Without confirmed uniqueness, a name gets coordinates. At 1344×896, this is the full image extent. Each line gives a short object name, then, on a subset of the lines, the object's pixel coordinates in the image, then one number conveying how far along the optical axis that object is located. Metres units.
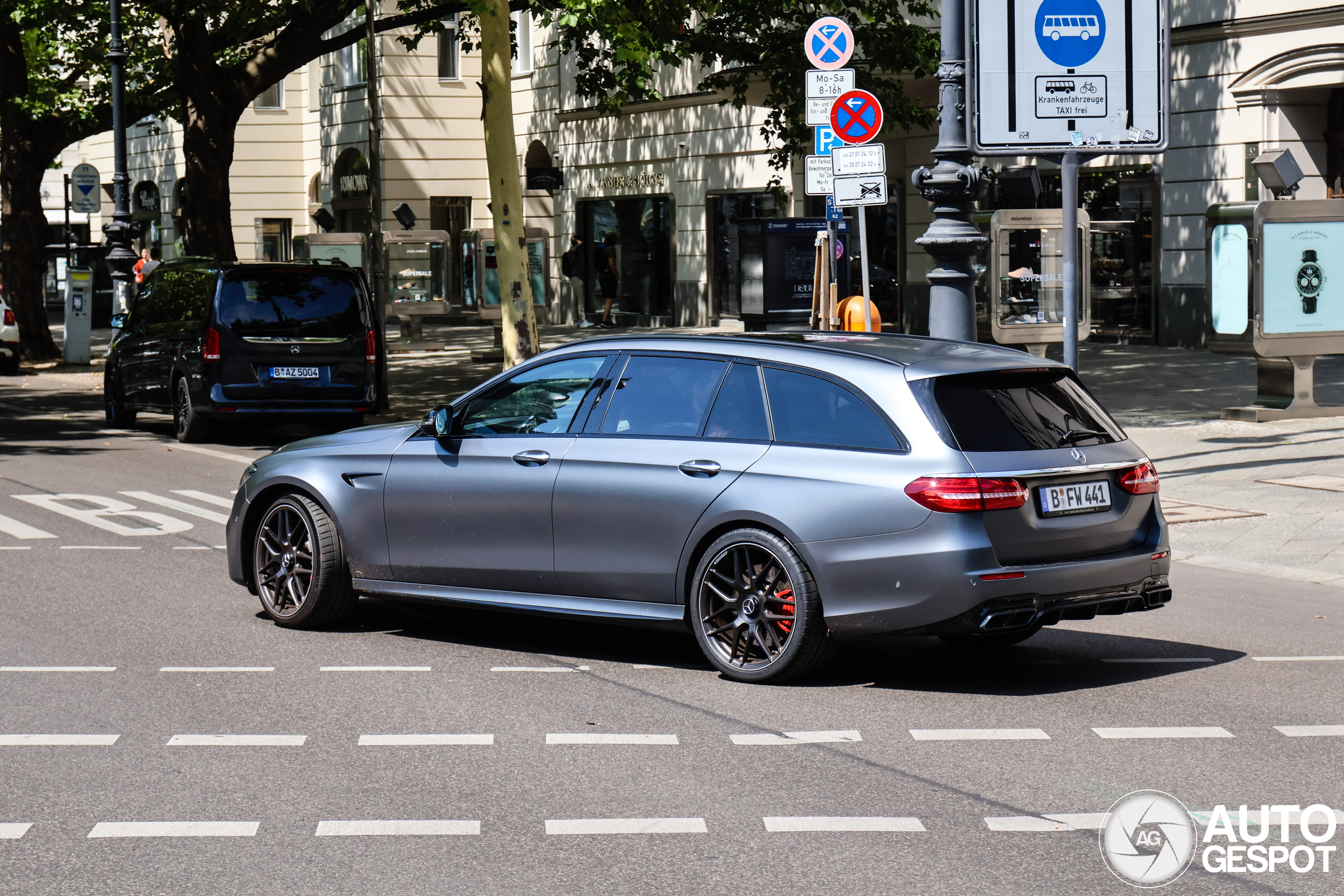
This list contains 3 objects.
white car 27.83
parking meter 28.84
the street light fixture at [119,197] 27.92
